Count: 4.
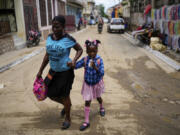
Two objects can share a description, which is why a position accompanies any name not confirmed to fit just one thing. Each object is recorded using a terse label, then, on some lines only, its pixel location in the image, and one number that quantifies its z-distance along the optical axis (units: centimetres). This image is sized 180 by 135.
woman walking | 294
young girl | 319
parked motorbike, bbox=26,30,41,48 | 1290
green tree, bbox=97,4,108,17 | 11616
